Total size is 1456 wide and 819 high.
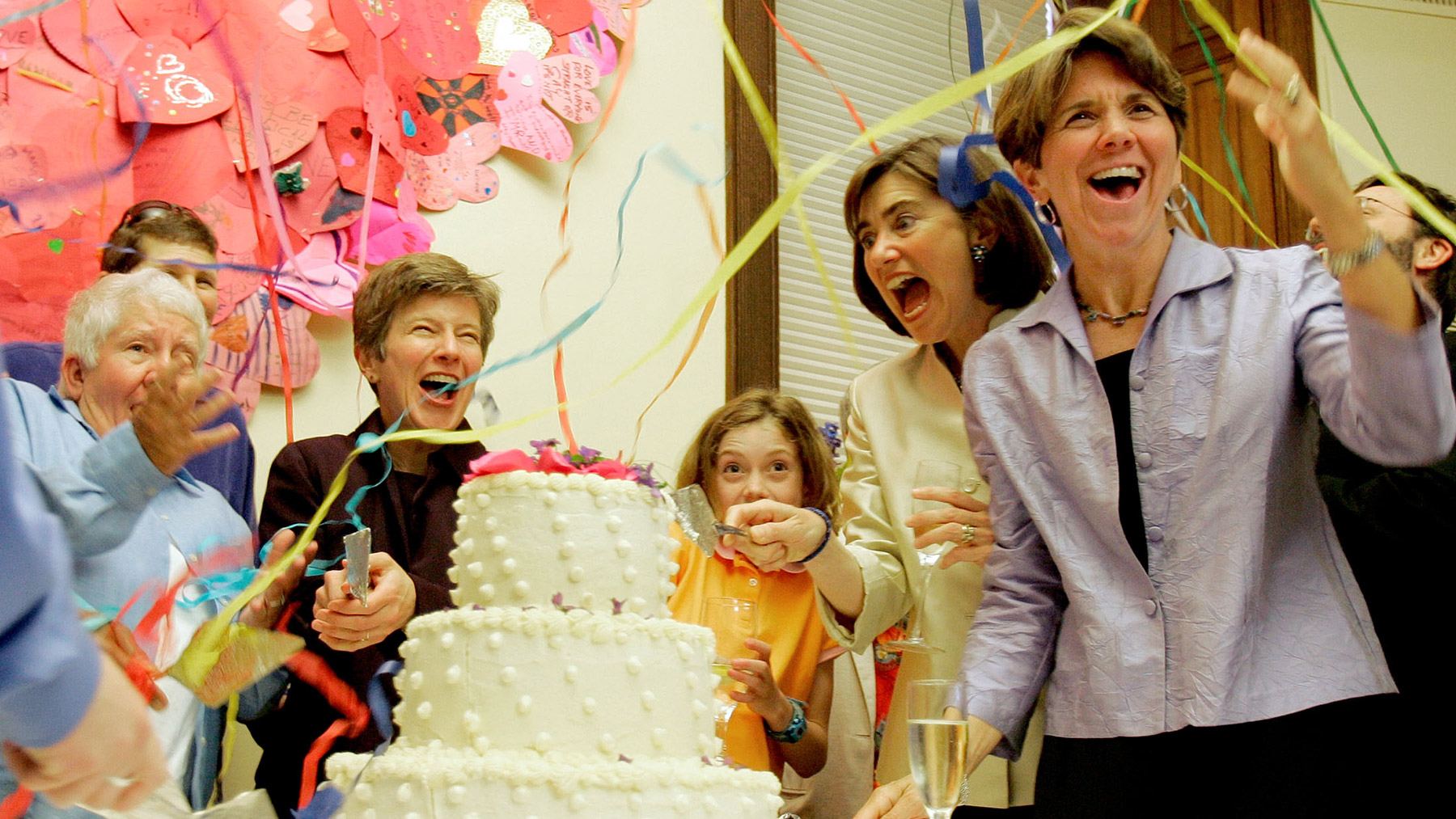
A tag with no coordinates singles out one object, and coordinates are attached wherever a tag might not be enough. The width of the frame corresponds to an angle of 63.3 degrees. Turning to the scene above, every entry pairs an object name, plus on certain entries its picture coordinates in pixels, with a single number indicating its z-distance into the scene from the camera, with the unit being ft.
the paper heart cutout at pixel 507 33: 8.96
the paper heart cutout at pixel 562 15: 9.21
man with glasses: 4.86
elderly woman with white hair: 3.84
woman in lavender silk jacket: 3.75
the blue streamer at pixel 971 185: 5.78
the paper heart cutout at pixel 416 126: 8.47
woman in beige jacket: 5.56
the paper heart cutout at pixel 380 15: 8.34
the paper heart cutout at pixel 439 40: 8.60
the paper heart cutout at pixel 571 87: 9.16
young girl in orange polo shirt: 6.32
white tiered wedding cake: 4.06
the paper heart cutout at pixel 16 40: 7.06
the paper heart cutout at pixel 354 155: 8.09
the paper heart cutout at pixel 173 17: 7.48
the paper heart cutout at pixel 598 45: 9.34
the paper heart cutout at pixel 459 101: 8.64
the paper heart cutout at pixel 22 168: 6.94
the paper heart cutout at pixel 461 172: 8.53
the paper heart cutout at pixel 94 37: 7.21
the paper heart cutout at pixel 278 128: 7.70
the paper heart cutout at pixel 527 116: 8.95
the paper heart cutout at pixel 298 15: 8.09
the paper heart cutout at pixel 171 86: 7.41
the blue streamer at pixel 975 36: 5.21
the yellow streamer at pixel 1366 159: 3.77
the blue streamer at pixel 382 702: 4.48
